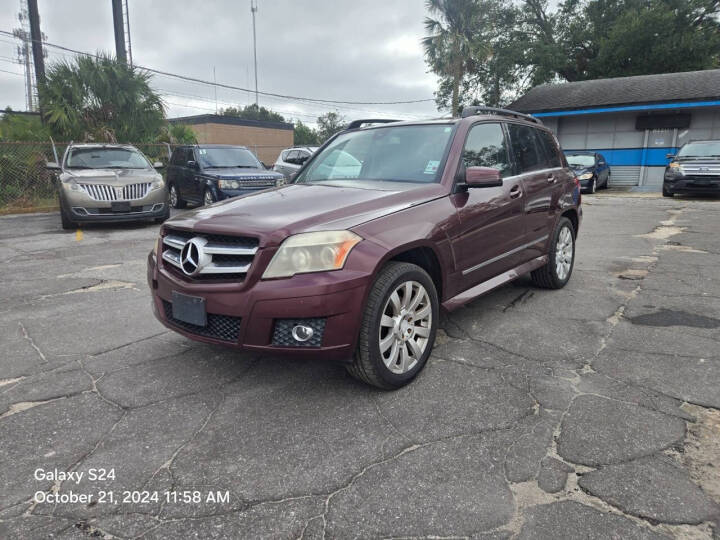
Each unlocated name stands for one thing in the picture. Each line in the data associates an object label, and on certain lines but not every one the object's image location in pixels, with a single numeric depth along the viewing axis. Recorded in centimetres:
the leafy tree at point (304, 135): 6931
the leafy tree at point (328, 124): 8194
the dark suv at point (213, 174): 1116
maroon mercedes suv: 265
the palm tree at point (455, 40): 2850
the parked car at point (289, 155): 1511
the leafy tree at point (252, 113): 7329
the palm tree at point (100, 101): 1453
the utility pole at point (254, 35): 4959
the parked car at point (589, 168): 1803
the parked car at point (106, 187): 920
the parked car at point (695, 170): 1385
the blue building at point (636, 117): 1969
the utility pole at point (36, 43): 1520
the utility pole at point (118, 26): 1869
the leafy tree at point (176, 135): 1686
